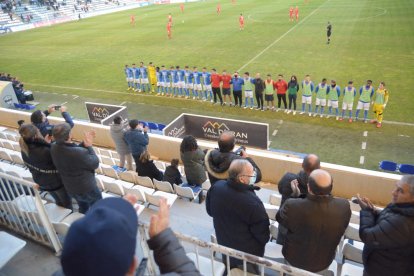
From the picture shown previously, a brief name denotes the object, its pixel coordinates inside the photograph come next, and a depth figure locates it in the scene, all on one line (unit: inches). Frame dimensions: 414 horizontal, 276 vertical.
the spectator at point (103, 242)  56.4
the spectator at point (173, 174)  254.5
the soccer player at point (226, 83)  532.0
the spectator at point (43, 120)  242.1
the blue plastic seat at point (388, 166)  307.1
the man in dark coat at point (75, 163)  170.1
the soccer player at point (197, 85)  568.7
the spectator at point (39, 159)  180.5
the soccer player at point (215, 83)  541.3
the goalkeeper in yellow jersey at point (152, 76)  637.3
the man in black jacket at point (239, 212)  129.3
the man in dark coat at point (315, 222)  123.7
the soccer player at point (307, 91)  466.6
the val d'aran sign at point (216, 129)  382.0
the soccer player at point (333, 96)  447.5
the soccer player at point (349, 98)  438.1
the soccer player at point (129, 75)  651.5
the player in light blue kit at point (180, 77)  588.4
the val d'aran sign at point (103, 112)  451.8
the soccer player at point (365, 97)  426.9
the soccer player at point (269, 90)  494.3
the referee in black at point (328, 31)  818.0
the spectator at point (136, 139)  273.9
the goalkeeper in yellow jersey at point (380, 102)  415.1
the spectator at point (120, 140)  302.0
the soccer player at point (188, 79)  575.2
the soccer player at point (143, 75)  630.4
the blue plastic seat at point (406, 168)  287.4
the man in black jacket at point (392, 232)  118.3
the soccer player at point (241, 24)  1108.0
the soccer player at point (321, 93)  457.1
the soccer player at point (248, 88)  518.0
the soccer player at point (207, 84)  556.1
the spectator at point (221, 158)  173.0
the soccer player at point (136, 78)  636.1
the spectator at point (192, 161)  227.7
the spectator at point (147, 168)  260.7
